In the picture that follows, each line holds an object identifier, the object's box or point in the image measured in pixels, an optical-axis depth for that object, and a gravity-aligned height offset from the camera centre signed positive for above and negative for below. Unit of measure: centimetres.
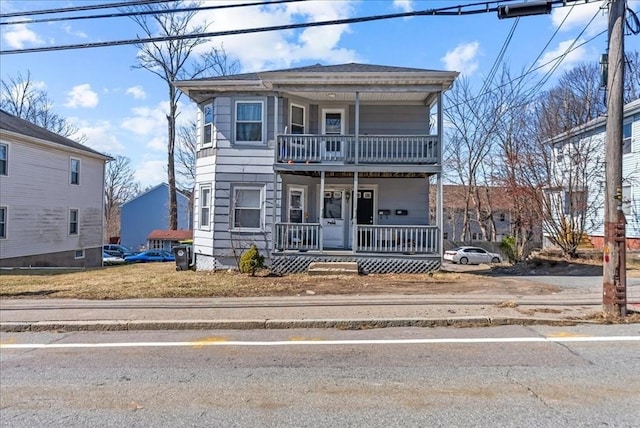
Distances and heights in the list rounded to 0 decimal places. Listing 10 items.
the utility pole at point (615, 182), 706 +80
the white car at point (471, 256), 3250 -197
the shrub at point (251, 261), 1334 -106
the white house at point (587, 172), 1778 +251
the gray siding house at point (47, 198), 2167 +144
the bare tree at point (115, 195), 6225 +445
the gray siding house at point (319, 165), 1416 +208
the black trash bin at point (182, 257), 1602 -113
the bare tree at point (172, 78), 3097 +1104
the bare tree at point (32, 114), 3928 +1023
